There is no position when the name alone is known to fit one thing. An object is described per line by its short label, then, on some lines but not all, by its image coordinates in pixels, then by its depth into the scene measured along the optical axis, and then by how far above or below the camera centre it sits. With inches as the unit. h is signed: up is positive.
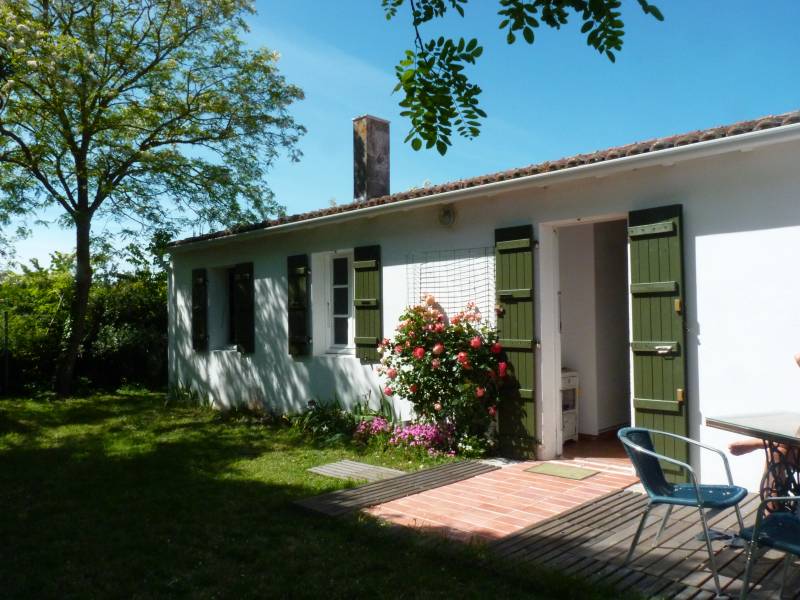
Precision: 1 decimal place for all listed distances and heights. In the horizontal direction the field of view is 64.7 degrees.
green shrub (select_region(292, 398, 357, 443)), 308.0 -51.4
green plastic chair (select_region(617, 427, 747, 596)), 132.4 -38.7
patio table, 138.4 -31.9
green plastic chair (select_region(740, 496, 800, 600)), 112.0 -40.4
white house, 192.4 +16.9
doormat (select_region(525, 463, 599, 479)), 225.9 -56.0
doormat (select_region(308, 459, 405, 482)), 235.9 -58.3
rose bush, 253.6 -20.3
